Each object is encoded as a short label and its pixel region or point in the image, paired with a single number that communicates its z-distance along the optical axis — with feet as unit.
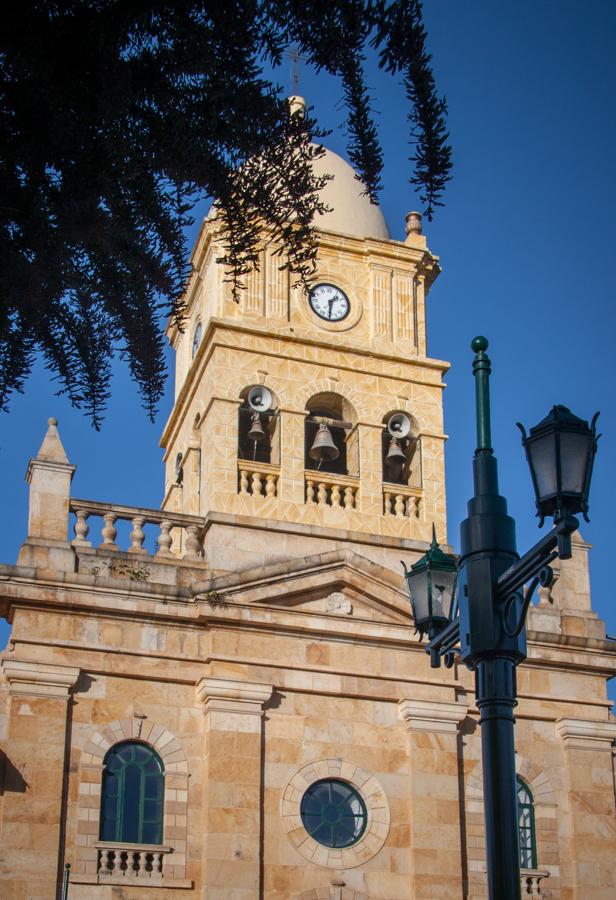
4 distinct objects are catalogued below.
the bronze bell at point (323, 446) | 75.92
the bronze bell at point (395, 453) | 78.68
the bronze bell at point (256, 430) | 75.46
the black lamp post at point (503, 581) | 28.32
